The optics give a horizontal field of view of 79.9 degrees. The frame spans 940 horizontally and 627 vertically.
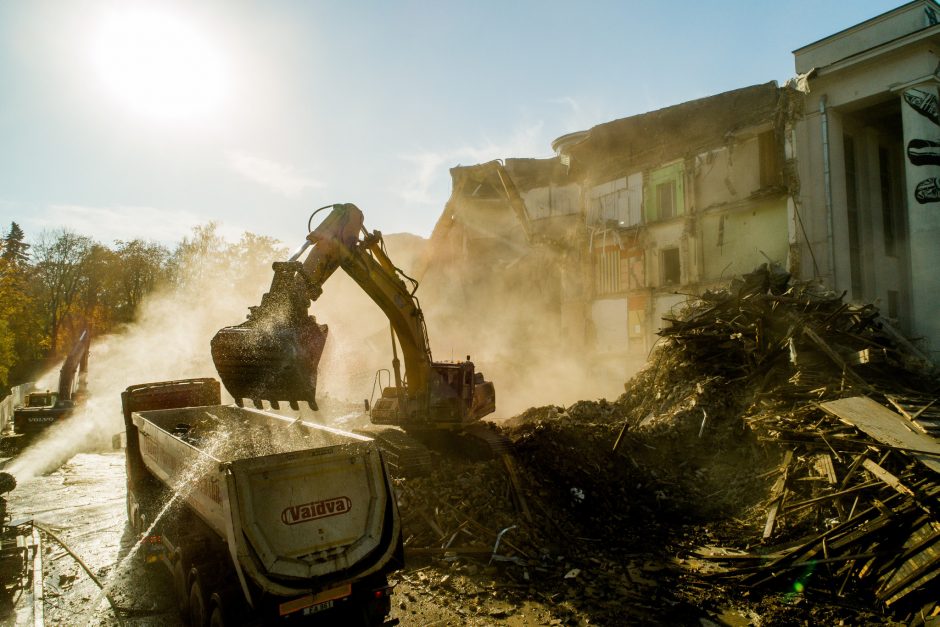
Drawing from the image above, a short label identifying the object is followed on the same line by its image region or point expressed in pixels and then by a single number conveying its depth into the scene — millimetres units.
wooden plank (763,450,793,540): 8109
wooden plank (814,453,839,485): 8192
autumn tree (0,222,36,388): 33750
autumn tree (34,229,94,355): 45406
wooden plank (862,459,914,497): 6976
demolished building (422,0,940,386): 17328
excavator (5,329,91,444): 17203
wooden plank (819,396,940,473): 7496
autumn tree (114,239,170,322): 46219
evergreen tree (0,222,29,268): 56844
